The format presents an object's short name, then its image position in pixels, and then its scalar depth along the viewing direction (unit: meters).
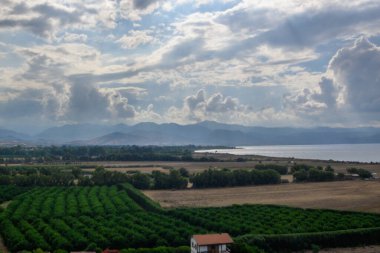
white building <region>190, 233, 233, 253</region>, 43.78
